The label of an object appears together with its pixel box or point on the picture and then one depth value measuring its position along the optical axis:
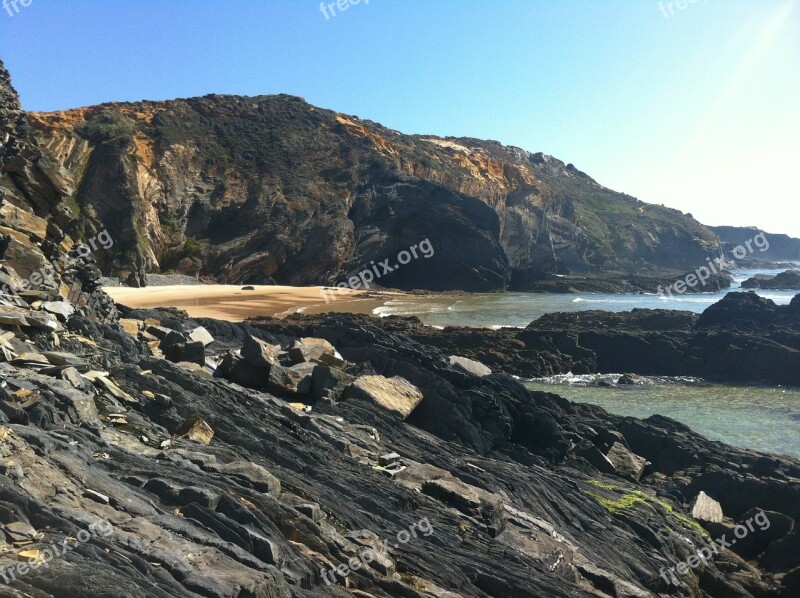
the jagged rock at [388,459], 9.22
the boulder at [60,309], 10.53
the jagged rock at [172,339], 12.79
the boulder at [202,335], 14.91
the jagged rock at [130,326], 14.12
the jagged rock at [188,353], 12.19
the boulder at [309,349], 12.98
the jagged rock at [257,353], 11.66
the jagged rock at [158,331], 14.20
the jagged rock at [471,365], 17.64
